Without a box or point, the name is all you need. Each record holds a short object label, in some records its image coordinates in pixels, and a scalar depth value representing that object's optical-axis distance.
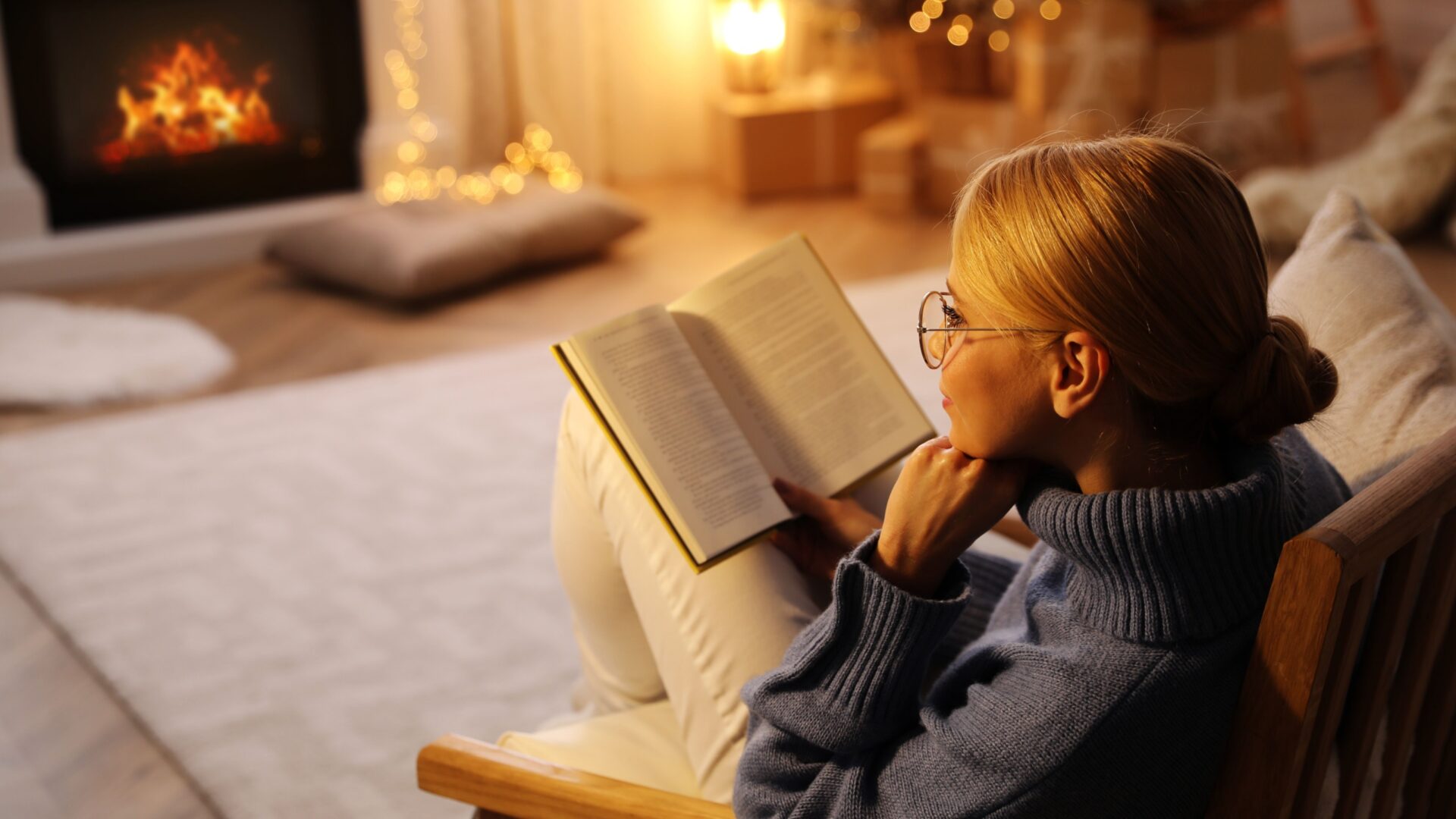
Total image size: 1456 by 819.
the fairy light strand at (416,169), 4.07
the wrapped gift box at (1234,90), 3.92
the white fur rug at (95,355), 3.01
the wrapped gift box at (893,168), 4.23
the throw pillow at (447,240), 3.51
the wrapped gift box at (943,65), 4.08
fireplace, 3.71
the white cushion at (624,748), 1.22
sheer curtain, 4.47
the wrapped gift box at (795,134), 4.40
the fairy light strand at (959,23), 3.97
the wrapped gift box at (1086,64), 3.75
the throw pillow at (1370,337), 1.16
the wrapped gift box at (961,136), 3.96
